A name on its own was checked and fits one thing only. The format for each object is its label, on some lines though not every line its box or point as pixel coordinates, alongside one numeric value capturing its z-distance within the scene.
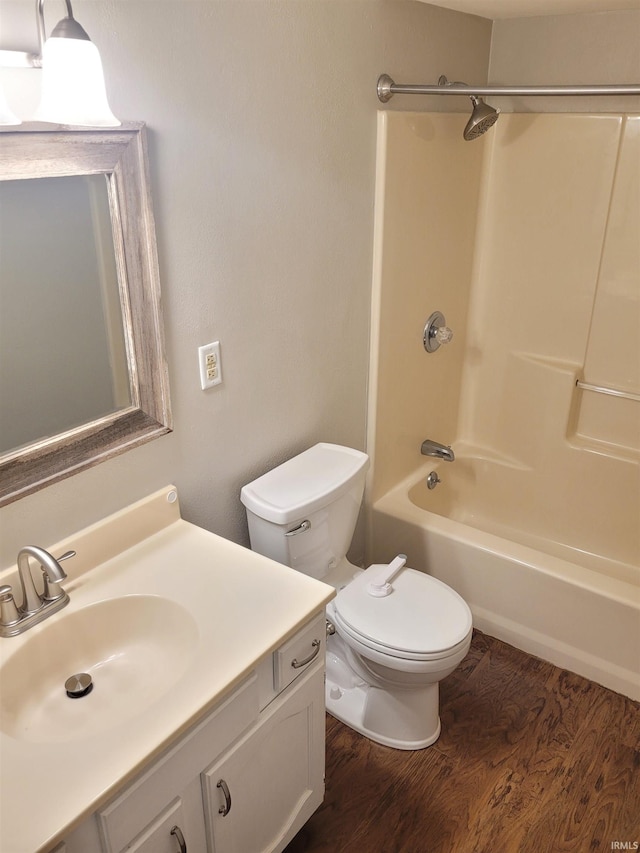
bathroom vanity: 1.10
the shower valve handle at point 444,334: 2.52
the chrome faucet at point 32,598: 1.33
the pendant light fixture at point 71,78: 1.11
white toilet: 1.84
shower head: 2.12
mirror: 1.29
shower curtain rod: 1.73
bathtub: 2.16
